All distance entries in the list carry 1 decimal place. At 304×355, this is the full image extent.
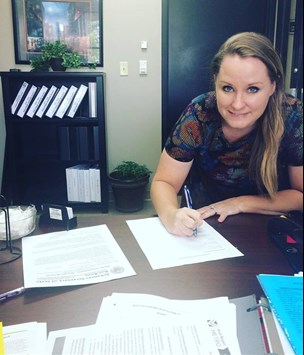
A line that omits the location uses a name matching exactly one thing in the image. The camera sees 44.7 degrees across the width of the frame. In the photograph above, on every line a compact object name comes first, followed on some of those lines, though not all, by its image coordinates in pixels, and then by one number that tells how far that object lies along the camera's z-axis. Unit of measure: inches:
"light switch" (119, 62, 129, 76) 115.6
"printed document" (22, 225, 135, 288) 28.8
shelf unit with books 107.6
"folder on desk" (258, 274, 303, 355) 19.8
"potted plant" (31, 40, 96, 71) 107.5
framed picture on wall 111.0
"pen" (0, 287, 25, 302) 26.4
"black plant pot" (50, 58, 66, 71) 107.3
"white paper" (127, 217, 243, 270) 31.9
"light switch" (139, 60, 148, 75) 115.2
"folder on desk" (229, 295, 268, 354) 20.9
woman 41.9
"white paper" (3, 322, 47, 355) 21.2
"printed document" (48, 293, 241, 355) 21.1
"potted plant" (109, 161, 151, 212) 113.0
